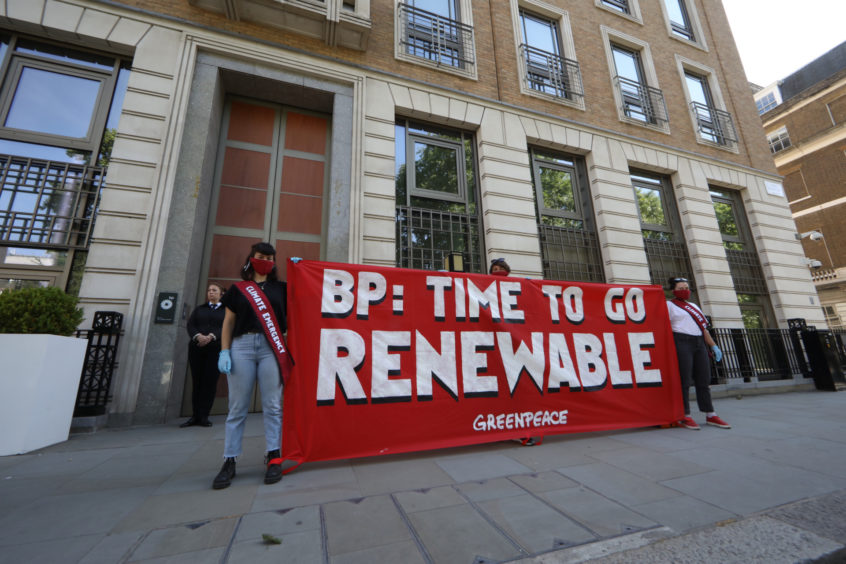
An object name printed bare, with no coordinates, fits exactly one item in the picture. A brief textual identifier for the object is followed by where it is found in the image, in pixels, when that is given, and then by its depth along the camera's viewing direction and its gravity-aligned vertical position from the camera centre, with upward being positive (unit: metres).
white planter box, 3.72 -0.13
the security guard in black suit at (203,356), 5.07 +0.27
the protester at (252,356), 2.99 +0.15
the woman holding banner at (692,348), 4.89 +0.21
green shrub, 3.94 +0.75
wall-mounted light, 4.73 +1.41
